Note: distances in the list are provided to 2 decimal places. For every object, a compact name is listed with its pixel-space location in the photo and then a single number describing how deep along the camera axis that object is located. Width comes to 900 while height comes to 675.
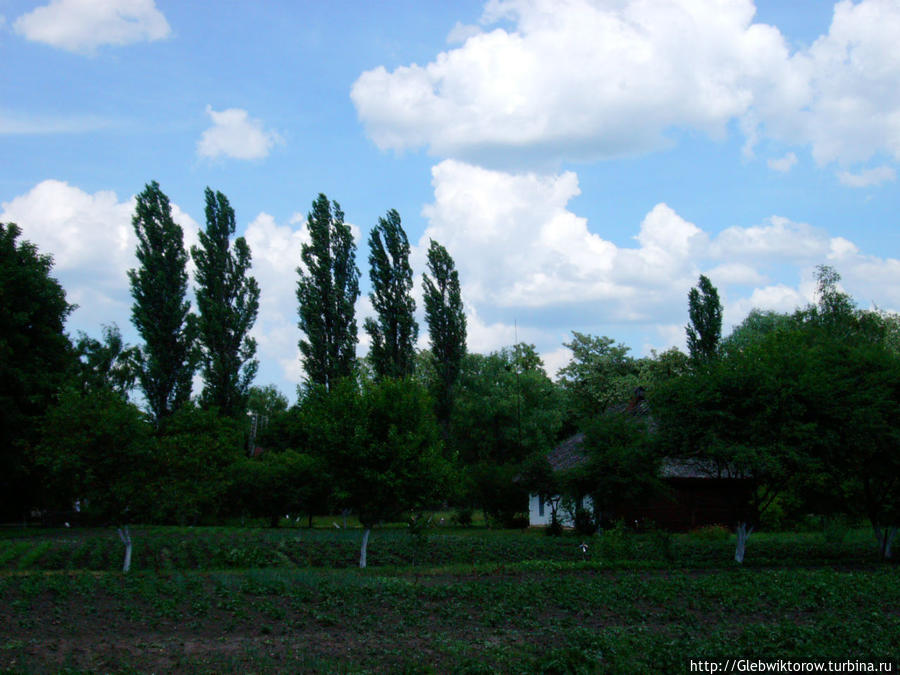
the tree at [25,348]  32.56
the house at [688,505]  34.50
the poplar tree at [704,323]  48.16
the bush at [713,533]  31.37
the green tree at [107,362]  46.61
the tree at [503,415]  57.12
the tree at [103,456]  19.17
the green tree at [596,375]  64.44
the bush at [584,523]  33.00
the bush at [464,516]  41.34
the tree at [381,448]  21.50
